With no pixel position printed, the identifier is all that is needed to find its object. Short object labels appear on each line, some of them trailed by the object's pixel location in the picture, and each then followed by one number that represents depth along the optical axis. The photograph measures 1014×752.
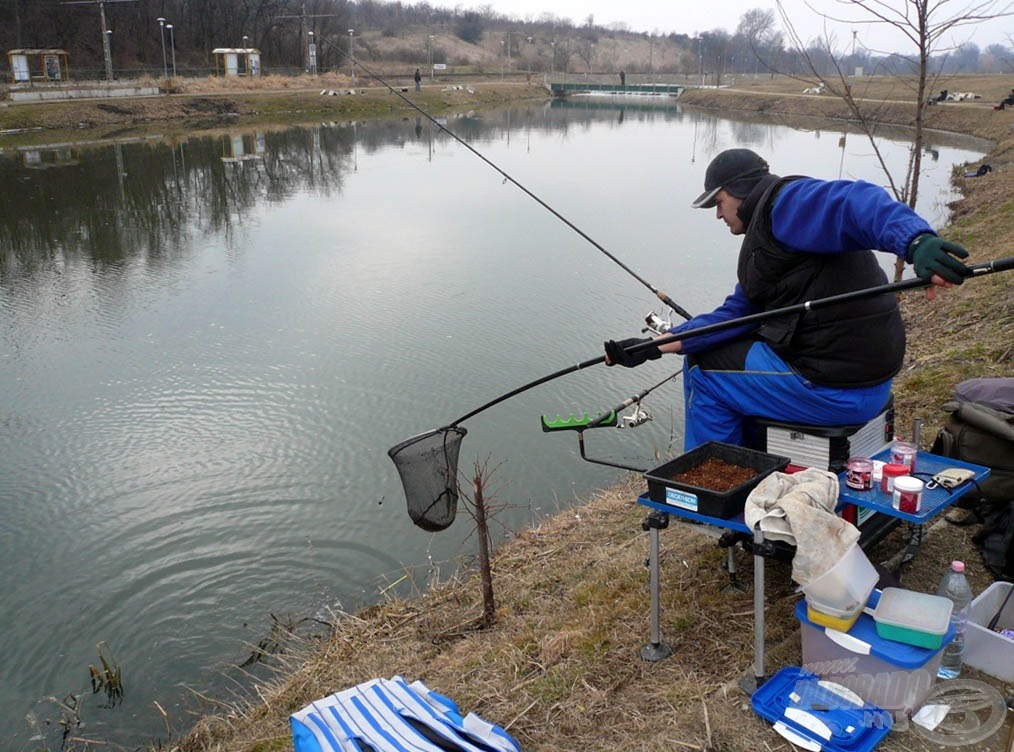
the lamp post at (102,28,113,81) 38.96
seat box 2.91
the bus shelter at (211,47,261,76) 47.02
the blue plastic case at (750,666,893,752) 2.26
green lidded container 2.30
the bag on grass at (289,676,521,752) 2.47
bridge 69.44
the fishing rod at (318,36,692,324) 4.03
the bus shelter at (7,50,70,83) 36.62
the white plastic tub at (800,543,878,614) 2.39
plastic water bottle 2.51
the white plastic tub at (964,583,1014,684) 2.47
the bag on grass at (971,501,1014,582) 2.97
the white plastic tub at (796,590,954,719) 2.31
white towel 2.37
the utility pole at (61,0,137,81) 39.07
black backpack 3.04
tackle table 2.48
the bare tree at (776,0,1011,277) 6.96
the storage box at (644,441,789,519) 2.60
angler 2.58
